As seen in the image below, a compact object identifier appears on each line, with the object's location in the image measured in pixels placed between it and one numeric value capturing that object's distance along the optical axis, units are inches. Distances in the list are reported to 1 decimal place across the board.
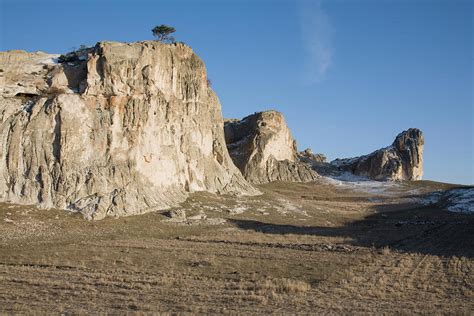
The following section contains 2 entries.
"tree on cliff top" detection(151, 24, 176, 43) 2319.1
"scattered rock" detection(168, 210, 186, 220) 1577.5
